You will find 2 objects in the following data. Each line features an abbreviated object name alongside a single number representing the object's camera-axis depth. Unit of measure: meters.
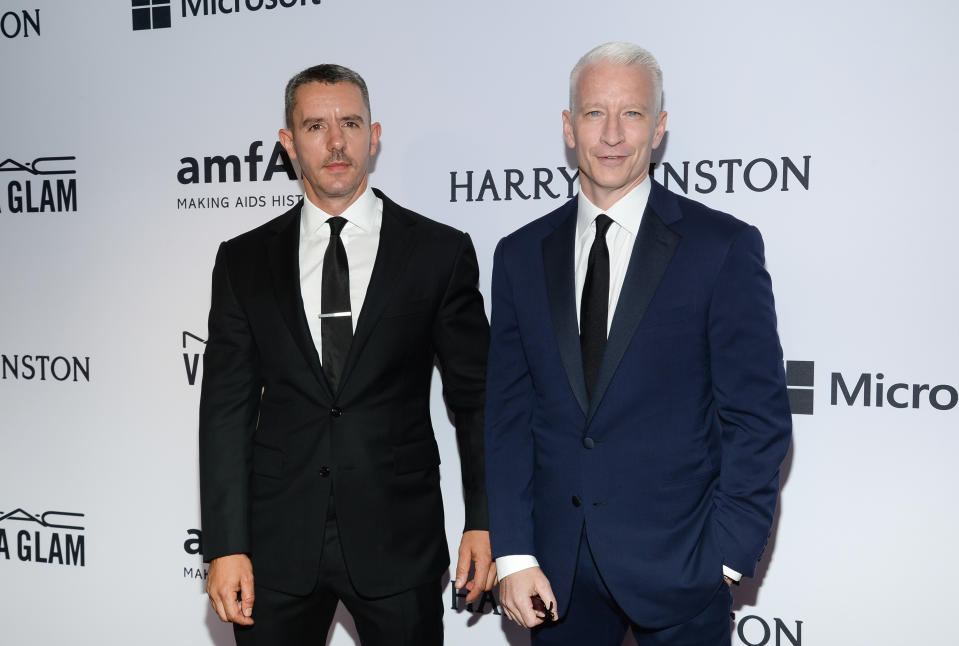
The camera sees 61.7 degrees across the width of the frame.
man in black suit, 2.09
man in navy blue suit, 1.81
